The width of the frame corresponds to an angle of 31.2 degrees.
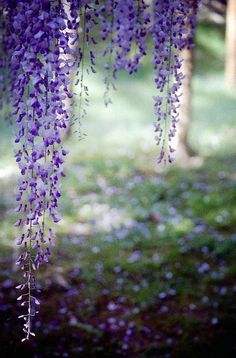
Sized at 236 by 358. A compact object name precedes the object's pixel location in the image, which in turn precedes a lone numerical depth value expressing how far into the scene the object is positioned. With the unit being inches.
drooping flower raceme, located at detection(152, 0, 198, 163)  112.0
